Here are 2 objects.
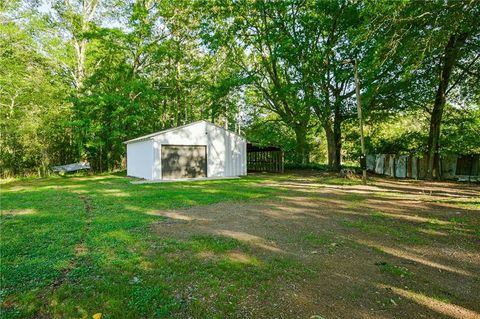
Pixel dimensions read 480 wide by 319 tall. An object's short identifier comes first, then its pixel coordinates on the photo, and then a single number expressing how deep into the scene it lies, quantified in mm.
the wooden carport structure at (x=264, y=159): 20328
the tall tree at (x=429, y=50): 6719
